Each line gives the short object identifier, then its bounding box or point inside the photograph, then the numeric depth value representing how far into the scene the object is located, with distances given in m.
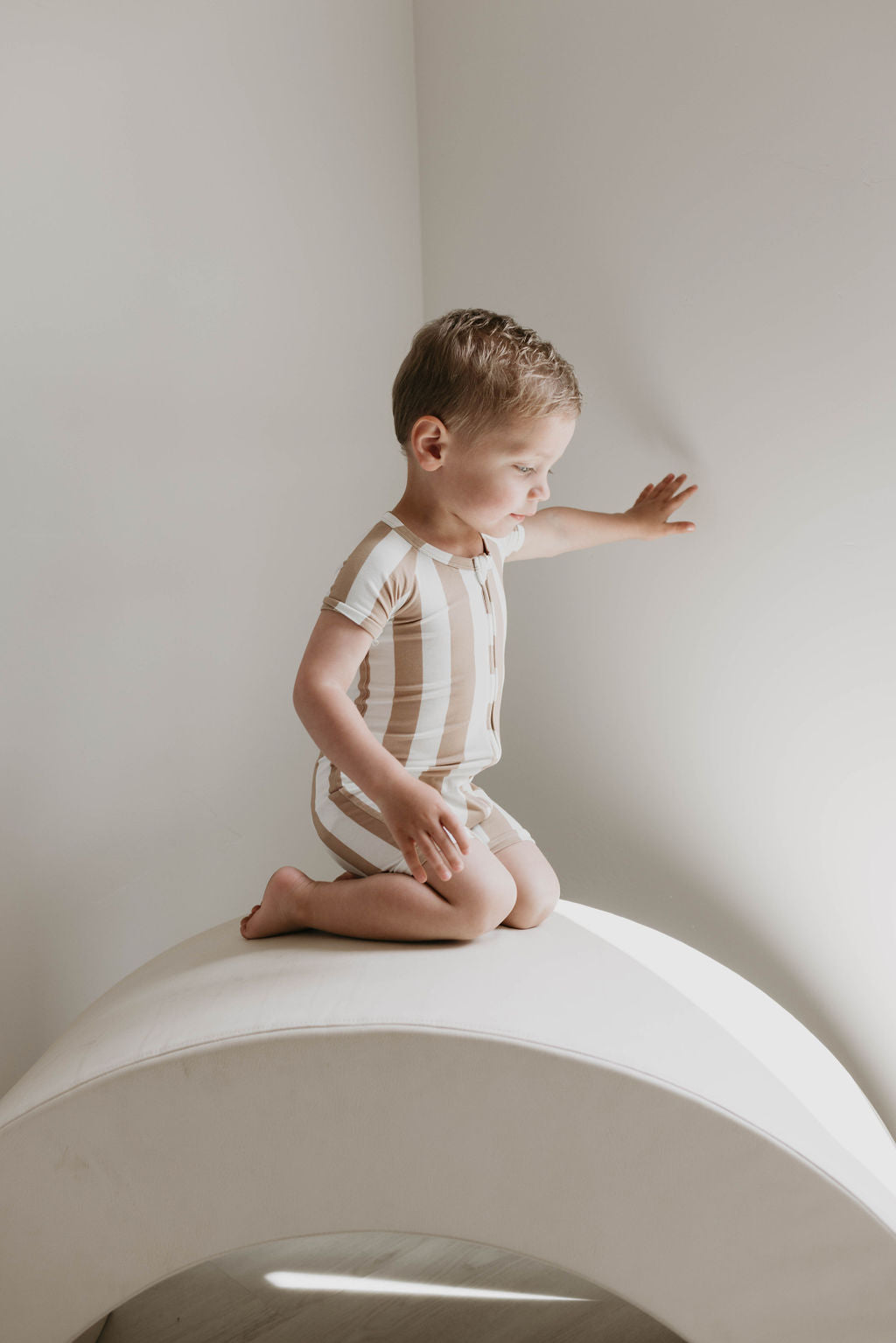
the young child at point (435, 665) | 1.17
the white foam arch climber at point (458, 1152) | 0.98
